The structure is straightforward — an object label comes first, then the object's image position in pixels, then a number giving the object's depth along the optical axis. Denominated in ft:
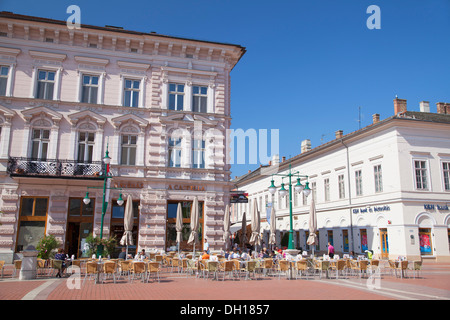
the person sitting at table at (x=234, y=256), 58.34
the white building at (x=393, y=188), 87.81
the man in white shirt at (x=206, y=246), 71.00
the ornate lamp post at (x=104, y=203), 62.92
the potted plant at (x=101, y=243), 65.10
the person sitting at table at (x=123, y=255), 60.03
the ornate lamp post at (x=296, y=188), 58.34
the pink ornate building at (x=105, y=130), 71.77
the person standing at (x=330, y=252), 72.26
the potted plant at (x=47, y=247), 58.70
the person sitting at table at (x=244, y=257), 59.31
